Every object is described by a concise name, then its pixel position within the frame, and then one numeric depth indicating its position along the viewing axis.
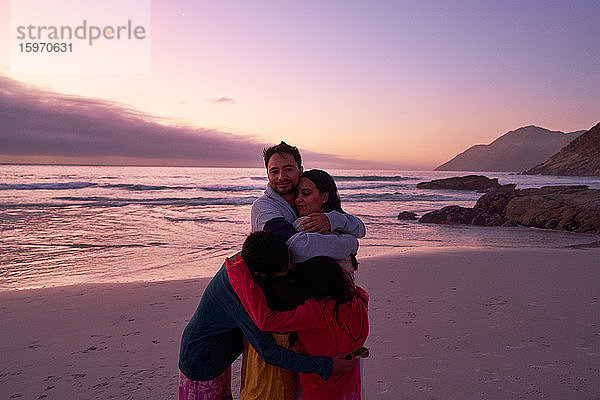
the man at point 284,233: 2.09
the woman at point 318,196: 2.63
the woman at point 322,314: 1.94
